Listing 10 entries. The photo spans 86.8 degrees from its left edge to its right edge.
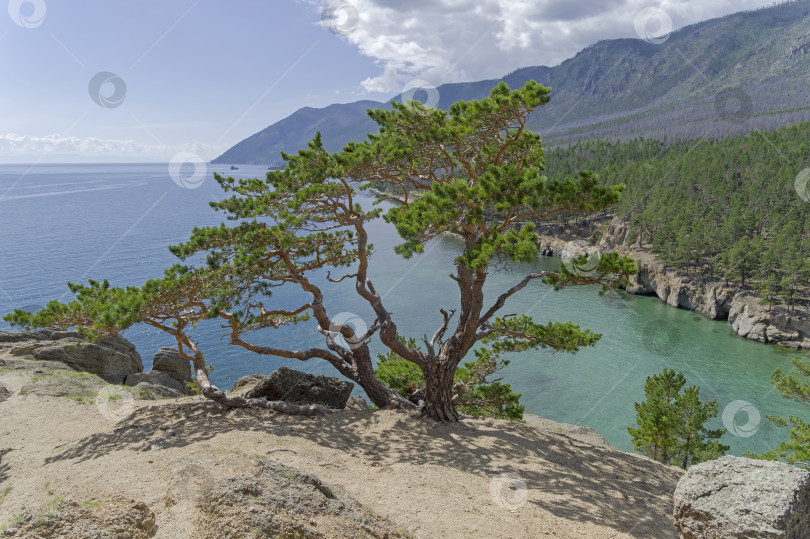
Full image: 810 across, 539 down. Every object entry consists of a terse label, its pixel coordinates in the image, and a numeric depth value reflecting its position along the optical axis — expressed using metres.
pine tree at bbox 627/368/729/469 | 19.08
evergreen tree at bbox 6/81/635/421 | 9.57
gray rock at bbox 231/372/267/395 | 15.04
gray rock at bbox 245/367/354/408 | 12.07
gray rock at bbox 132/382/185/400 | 14.92
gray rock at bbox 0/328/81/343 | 20.48
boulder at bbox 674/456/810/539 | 5.23
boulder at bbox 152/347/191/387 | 21.53
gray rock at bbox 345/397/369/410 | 14.03
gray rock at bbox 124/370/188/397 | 19.23
